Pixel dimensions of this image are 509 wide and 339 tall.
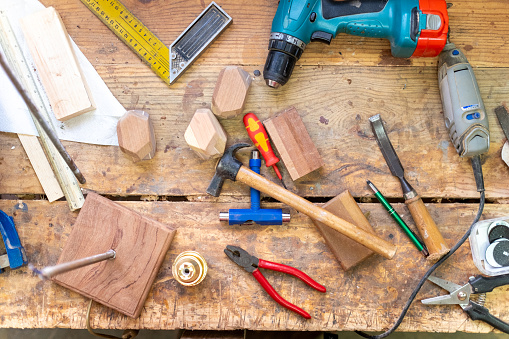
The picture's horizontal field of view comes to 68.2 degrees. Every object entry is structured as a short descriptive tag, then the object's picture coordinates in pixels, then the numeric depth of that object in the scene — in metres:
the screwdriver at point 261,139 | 1.14
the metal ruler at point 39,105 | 1.15
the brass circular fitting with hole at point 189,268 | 1.05
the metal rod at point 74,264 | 0.70
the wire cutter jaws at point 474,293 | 1.11
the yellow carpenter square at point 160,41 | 1.18
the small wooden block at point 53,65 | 1.15
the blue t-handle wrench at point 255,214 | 1.12
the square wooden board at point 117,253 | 1.12
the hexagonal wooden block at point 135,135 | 1.12
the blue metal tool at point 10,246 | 1.14
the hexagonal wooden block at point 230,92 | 1.13
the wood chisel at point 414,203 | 1.12
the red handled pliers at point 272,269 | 1.12
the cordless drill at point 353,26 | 1.07
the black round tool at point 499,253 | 1.11
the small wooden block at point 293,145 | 1.14
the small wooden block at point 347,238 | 1.13
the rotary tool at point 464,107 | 1.11
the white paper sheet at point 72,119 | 1.17
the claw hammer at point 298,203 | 1.07
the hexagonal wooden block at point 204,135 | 1.11
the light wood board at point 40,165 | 1.17
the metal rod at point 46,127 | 0.70
